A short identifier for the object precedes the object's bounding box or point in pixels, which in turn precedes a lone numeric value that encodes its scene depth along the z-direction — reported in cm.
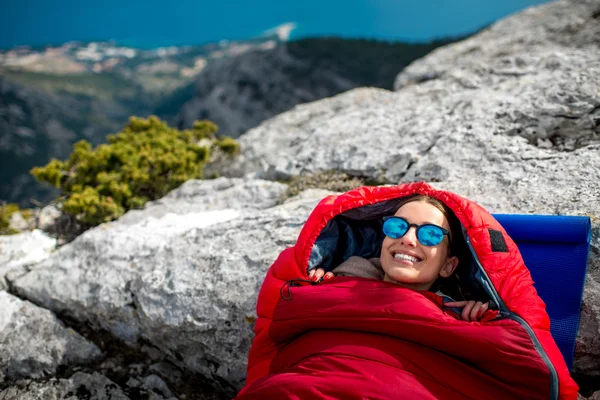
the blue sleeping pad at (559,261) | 280
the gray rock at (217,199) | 581
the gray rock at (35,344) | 392
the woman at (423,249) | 262
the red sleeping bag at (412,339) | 211
